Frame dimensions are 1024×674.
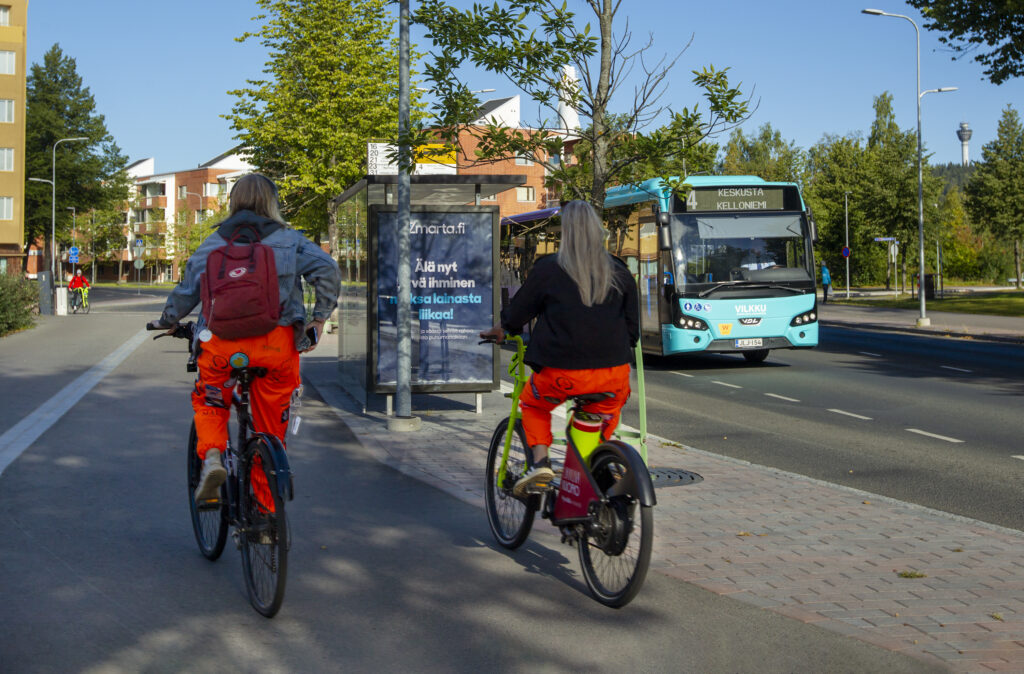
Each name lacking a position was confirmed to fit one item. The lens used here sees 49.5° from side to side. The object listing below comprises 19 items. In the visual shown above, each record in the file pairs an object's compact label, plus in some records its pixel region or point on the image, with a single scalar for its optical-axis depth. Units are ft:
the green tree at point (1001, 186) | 173.27
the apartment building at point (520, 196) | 257.14
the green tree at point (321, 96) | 98.99
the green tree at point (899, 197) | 164.35
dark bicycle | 14.78
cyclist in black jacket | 16.47
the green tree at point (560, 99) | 28.94
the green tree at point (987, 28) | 81.25
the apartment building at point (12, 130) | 201.26
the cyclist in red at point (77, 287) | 129.70
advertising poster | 37.88
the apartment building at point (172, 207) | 349.84
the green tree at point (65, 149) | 270.26
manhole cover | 25.27
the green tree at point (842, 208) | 234.99
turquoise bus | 57.47
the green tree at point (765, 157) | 244.22
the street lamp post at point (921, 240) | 99.14
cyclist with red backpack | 15.74
